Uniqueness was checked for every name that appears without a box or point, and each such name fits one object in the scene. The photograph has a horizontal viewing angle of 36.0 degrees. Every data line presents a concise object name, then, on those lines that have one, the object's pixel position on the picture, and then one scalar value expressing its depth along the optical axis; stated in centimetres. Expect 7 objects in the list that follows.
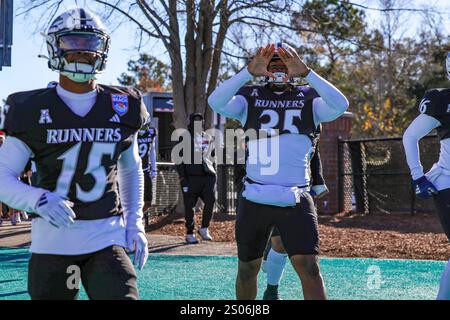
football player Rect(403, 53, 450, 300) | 489
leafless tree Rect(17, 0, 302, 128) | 1436
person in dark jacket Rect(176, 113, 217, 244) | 1066
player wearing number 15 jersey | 333
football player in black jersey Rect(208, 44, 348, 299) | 465
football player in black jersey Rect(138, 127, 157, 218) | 982
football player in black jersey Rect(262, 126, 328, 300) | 605
